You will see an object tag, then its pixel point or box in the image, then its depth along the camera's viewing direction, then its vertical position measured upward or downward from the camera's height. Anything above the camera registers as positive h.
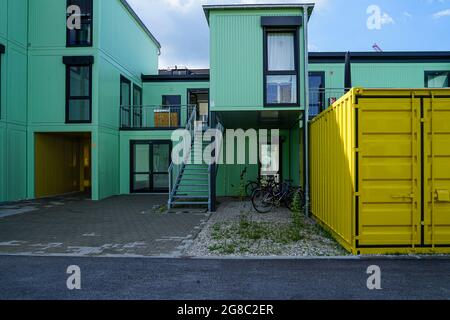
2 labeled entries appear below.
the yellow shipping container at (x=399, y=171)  5.47 -0.18
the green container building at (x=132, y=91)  9.68 +2.50
